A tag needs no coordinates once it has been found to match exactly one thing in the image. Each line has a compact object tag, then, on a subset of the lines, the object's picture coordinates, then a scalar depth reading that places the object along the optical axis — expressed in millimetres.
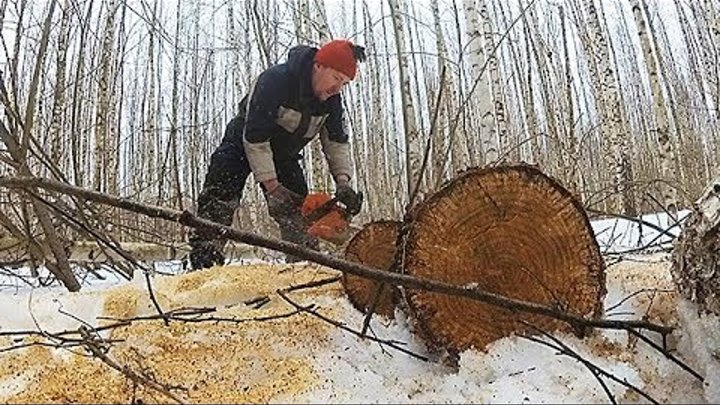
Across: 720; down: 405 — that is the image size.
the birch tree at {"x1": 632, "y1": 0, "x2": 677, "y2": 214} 7043
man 3135
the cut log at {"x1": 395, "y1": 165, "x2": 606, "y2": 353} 1808
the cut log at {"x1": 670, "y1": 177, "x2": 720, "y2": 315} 1568
